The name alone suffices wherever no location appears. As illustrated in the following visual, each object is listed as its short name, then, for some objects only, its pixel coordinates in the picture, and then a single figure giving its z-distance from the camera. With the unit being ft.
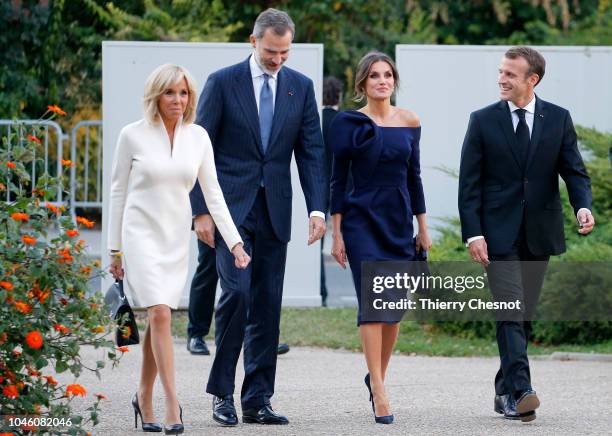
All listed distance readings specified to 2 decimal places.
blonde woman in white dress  42.63
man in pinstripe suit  46.50
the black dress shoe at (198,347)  65.77
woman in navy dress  48.32
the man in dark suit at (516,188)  48.26
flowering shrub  36.96
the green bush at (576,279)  69.31
